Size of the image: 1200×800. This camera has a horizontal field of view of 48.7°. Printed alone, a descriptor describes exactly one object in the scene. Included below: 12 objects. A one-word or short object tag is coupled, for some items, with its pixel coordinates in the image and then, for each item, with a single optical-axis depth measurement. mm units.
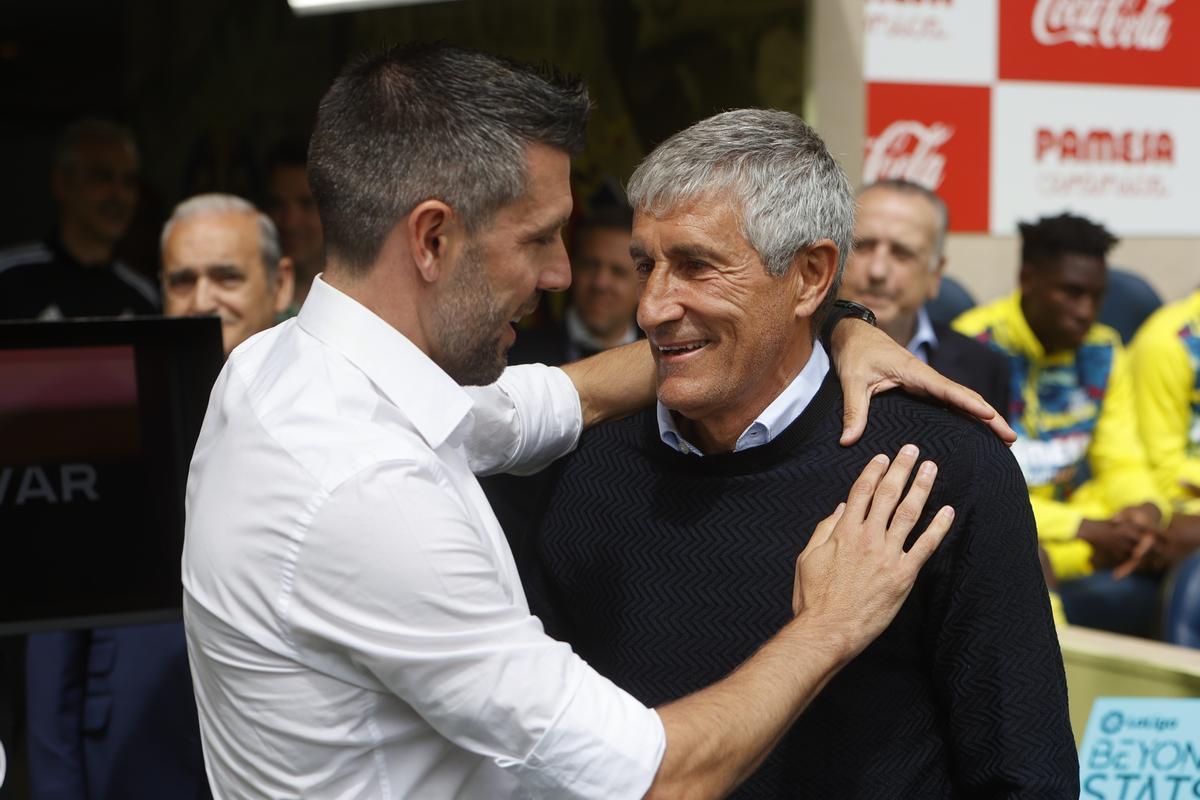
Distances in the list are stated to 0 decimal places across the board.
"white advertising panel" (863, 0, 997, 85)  4941
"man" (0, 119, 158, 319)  4535
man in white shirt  1260
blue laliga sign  2346
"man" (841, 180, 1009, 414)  3682
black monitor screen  1854
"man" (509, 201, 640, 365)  4559
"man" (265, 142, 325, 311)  4539
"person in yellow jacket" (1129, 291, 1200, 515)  4605
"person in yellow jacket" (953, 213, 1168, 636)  4461
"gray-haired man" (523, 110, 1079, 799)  1582
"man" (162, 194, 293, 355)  3424
